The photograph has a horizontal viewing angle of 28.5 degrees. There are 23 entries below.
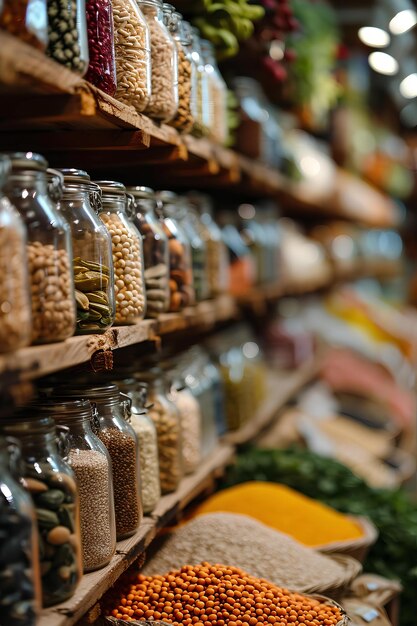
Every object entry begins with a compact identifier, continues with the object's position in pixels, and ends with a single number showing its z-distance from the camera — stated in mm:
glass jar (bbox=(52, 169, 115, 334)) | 1583
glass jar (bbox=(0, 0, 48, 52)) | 1229
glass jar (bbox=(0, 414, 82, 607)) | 1372
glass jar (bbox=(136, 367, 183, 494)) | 2166
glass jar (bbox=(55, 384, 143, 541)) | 1753
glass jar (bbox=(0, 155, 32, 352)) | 1176
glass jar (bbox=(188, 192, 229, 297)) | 2725
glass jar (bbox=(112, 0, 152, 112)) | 1741
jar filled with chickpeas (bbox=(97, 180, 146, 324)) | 1779
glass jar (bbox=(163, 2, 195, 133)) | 2099
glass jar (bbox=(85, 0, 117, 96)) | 1586
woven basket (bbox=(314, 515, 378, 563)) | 2398
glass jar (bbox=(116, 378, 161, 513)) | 1959
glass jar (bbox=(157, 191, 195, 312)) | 2232
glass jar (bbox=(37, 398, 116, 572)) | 1562
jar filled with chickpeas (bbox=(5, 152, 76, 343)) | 1326
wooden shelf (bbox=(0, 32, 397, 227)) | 1289
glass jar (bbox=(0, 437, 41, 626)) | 1221
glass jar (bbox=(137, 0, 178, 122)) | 1938
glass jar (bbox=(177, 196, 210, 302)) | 2475
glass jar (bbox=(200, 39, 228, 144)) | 2480
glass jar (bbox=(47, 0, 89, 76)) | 1404
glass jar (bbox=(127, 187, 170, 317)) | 2025
